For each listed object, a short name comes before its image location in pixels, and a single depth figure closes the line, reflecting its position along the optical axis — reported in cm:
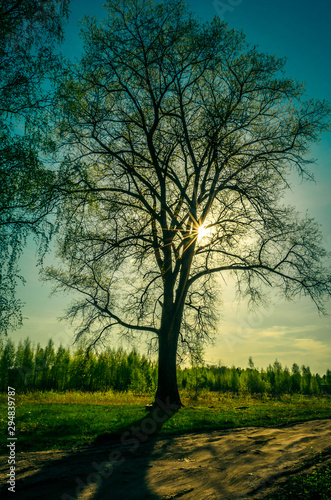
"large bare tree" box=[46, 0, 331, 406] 1150
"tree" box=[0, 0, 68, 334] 641
